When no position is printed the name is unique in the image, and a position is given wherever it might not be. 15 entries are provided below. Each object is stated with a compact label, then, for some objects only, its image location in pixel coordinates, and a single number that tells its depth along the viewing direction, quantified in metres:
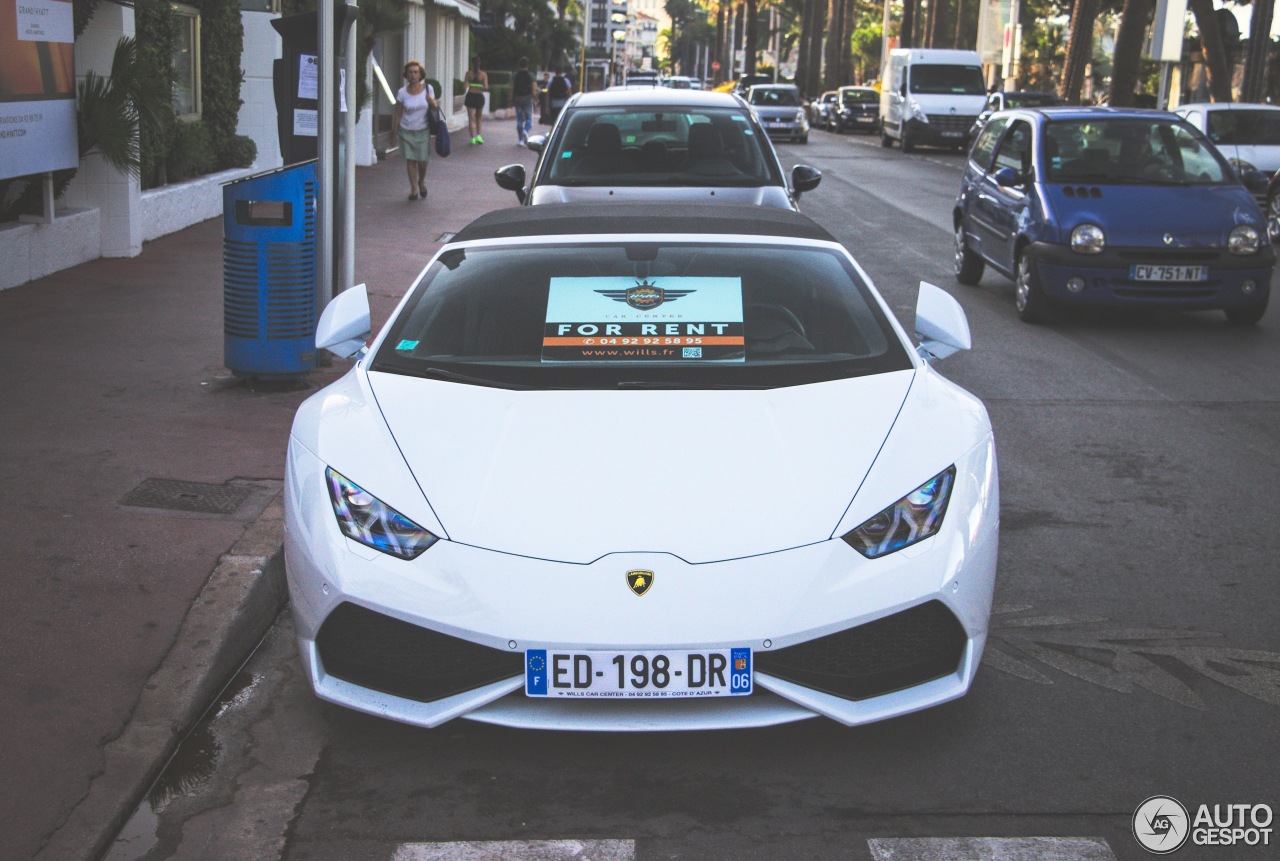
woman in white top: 19.28
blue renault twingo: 11.16
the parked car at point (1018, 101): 36.75
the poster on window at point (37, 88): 10.88
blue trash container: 7.82
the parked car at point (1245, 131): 20.23
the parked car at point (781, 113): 41.44
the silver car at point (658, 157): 10.30
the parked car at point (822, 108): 54.58
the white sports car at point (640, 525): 3.70
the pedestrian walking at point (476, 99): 33.81
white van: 37.84
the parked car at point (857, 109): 51.59
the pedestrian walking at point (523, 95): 32.56
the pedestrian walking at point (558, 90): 36.94
